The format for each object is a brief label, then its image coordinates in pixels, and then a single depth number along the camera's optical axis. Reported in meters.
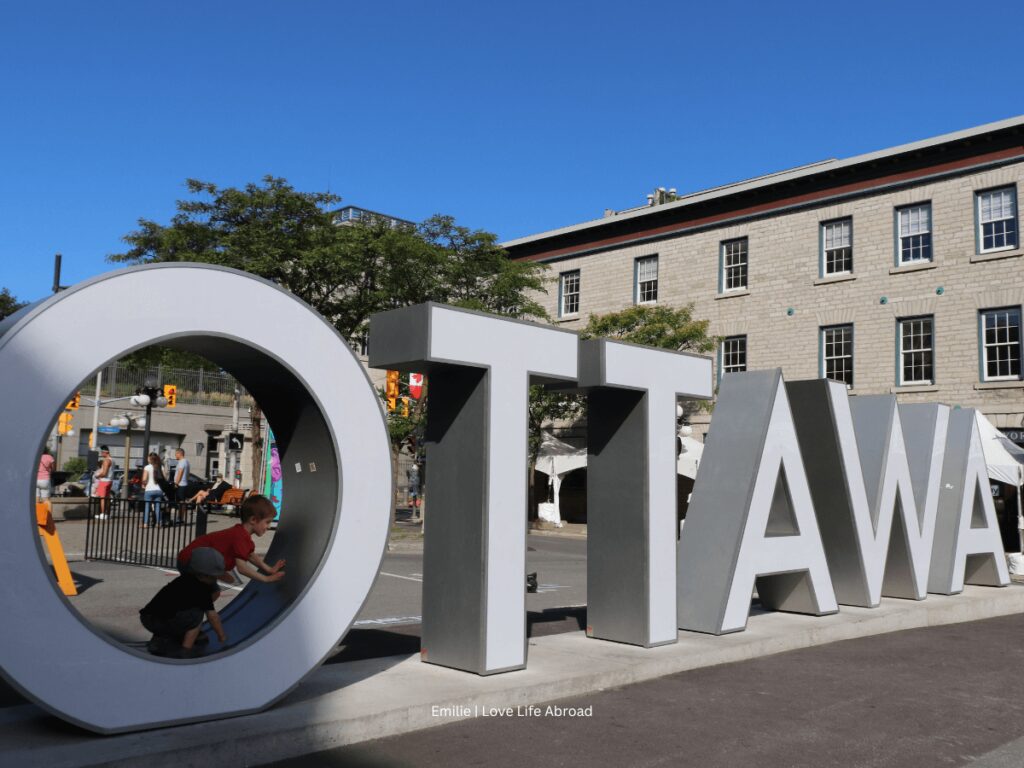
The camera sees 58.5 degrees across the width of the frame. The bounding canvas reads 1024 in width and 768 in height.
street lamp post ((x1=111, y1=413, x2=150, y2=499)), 28.33
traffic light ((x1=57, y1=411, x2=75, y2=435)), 34.31
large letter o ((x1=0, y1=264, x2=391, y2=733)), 4.48
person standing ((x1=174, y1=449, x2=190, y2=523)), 24.09
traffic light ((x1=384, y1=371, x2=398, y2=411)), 25.28
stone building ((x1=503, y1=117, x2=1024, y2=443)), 23.16
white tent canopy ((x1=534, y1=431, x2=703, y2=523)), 28.75
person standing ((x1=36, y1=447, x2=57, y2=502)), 12.20
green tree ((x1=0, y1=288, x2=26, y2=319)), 50.28
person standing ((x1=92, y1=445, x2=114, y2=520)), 22.05
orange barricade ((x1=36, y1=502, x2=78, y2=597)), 10.44
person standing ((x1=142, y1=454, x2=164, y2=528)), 22.00
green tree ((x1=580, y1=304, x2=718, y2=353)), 27.59
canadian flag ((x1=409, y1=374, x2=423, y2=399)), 24.52
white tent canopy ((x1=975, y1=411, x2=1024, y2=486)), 17.09
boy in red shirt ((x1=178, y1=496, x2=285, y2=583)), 5.84
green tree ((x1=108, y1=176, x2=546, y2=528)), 24.34
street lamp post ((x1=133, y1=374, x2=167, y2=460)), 25.00
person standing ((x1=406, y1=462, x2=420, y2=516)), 34.96
